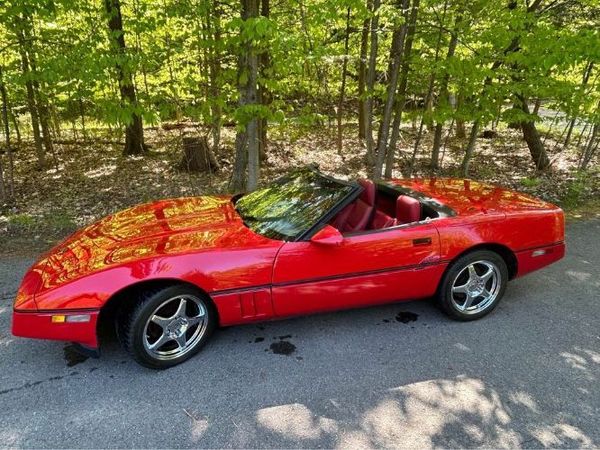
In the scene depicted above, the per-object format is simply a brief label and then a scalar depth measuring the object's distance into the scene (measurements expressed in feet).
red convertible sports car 8.75
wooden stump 28.32
